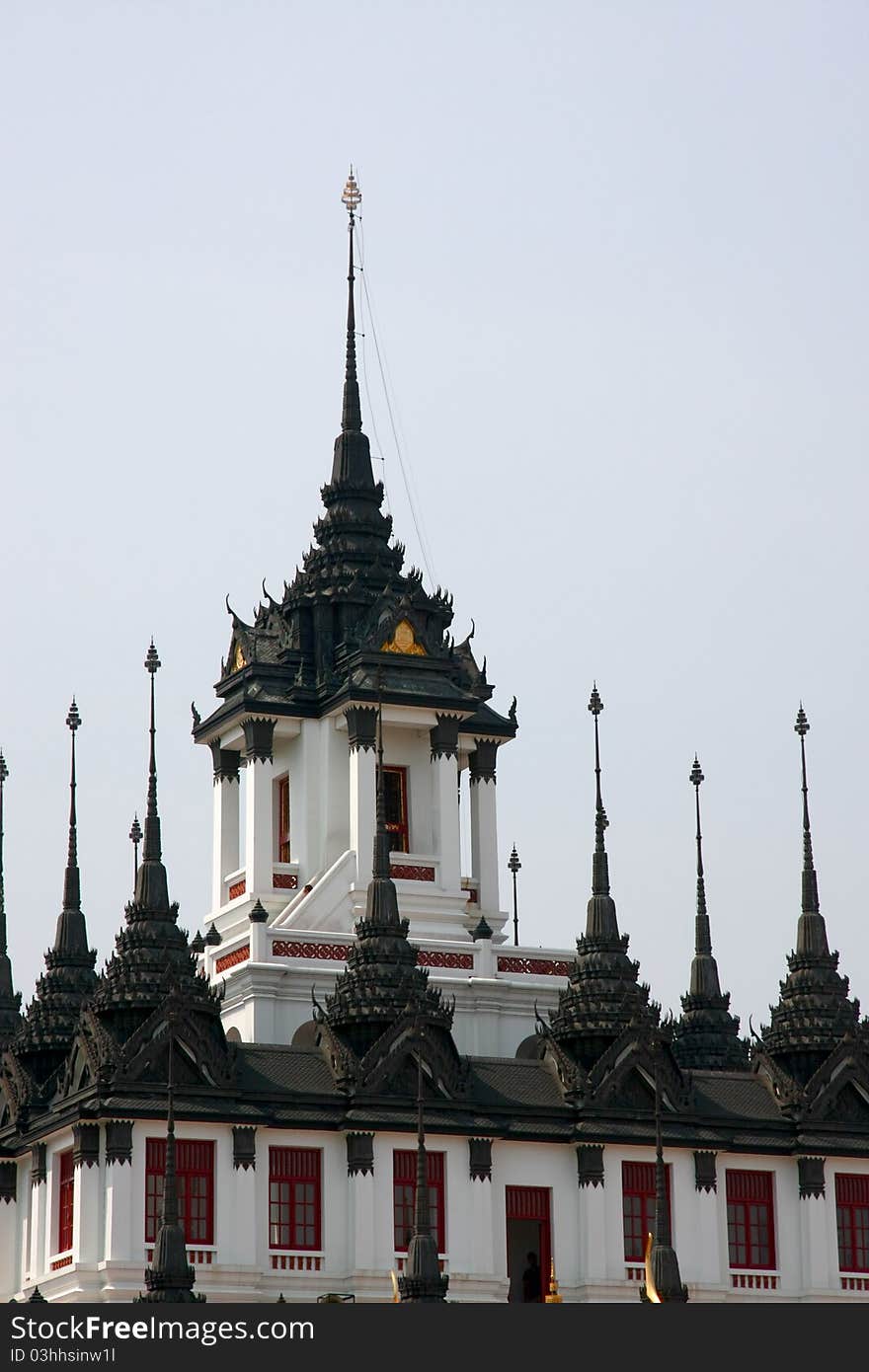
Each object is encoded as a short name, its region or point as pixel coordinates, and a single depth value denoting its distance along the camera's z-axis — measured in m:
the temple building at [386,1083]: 75.69
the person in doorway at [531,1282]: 80.35
